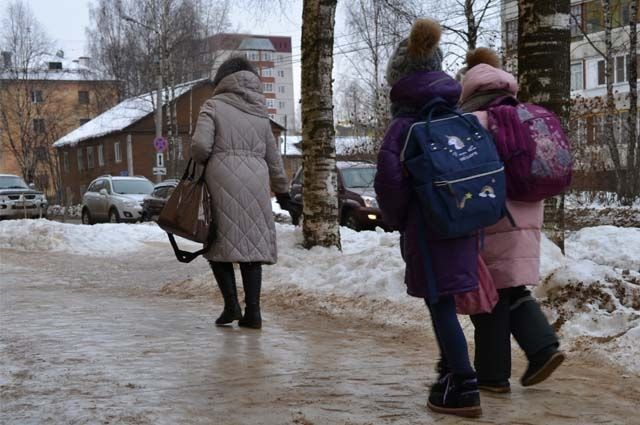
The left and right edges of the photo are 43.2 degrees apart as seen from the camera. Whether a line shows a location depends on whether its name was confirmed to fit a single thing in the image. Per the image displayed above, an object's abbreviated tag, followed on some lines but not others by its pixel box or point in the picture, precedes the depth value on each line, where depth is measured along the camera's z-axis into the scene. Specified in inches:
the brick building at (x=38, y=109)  2260.1
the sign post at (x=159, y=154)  1211.9
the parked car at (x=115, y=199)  945.7
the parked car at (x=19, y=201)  1085.1
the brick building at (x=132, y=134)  1937.7
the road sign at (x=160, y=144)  1210.0
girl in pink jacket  148.2
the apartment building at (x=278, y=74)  4540.4
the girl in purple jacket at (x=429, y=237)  135.0
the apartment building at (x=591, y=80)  906.7
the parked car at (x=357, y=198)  600.7
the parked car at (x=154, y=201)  903.9
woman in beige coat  226.1
